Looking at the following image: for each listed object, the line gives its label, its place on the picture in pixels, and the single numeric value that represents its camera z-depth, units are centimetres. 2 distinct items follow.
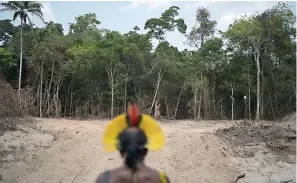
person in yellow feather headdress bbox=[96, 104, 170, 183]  146
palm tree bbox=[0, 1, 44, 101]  1933
